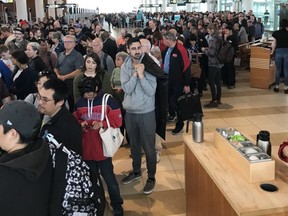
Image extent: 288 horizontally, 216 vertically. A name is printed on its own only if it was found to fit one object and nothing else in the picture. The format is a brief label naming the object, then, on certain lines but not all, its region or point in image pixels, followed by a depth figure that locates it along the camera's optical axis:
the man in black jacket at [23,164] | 1.74
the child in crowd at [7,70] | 5.30
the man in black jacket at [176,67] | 5.86
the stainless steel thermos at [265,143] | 2.72
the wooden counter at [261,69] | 9.13
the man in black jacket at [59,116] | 2.63
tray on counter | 2.52
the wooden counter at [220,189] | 2.23
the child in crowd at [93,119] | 3.38
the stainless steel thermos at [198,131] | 3.26
